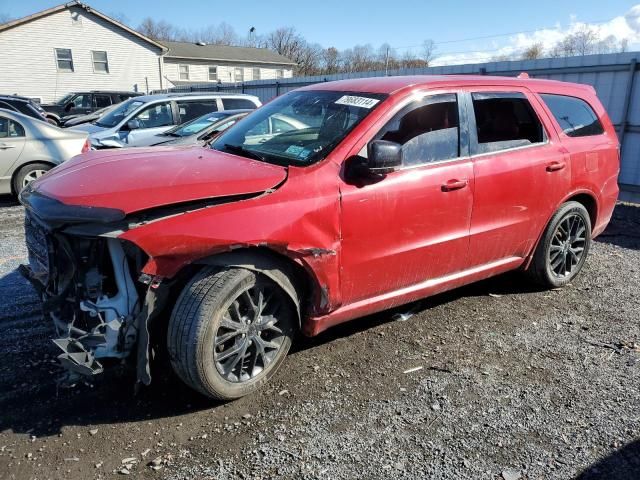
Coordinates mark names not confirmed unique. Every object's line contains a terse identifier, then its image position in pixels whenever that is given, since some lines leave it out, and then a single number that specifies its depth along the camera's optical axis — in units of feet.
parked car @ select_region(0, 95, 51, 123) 40.14
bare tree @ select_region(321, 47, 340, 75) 237.45
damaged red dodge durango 8.93
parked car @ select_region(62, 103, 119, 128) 48.95
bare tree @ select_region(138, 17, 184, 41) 246.04
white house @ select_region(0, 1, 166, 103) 90.38
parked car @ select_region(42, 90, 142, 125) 68.74
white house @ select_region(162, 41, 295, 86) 132.05
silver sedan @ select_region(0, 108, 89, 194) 26.91
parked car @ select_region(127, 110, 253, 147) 27.76
